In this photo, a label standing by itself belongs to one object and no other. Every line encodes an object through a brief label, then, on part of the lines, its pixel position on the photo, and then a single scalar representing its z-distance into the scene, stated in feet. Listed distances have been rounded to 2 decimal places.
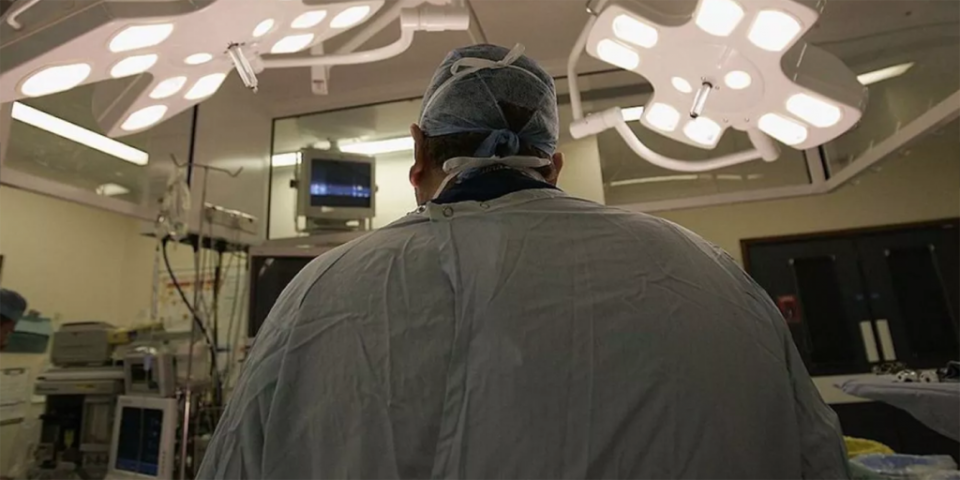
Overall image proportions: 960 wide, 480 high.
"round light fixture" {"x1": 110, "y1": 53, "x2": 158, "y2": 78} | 3.69
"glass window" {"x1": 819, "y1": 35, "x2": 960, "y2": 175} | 5.34
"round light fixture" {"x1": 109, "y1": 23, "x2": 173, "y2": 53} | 3.39
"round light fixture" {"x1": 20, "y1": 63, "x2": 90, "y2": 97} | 3.45
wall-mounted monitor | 7.88
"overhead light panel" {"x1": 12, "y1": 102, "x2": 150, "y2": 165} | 5.41
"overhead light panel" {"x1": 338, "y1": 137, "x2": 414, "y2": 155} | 8.38
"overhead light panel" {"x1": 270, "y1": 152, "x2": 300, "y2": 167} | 8.57
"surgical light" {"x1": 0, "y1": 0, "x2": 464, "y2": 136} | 3.22
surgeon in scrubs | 1.72
